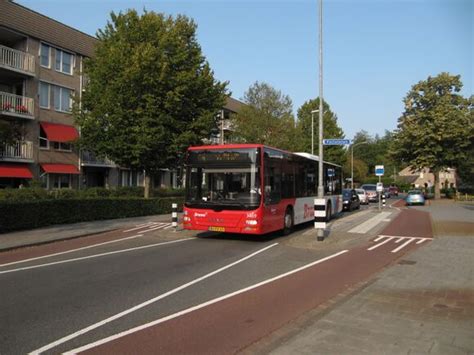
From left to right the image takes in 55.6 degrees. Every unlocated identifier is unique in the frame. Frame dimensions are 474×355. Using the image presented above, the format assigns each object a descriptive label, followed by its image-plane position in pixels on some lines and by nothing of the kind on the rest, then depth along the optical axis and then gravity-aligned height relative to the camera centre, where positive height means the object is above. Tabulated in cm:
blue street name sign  1569 +164
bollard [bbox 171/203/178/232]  1619 -108
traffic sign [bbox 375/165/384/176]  2992 +120
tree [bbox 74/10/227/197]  2372 +503
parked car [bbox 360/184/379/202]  4825 -54
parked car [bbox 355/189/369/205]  4269 -87
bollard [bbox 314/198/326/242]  1330 -84
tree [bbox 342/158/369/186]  7038 +302
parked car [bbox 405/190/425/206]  4100 -99
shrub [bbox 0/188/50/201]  2159 -35
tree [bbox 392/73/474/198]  4547 +621
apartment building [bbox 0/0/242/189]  2694 +614
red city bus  1302 -5
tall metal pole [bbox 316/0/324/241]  1459 +343
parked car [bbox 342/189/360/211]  3052 -83
